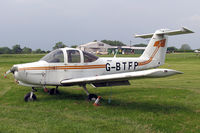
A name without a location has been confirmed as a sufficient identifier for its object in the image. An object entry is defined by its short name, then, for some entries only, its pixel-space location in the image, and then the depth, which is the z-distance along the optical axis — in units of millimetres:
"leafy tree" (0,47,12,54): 92438
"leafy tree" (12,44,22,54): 94062
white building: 101188
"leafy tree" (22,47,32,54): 96625
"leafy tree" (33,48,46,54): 95725
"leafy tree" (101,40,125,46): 140250
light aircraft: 6824
